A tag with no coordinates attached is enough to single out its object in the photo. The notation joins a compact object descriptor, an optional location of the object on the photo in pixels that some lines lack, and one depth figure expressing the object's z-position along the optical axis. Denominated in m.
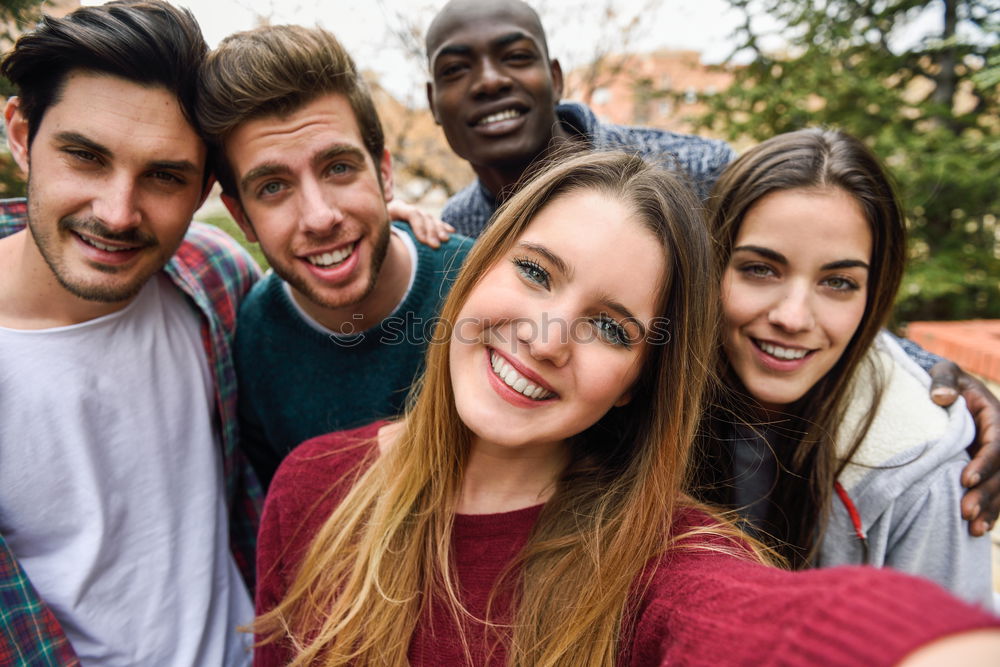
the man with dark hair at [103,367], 0.54
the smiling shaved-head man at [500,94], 0.81
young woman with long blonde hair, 0.43
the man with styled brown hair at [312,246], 0.61
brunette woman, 0.56
